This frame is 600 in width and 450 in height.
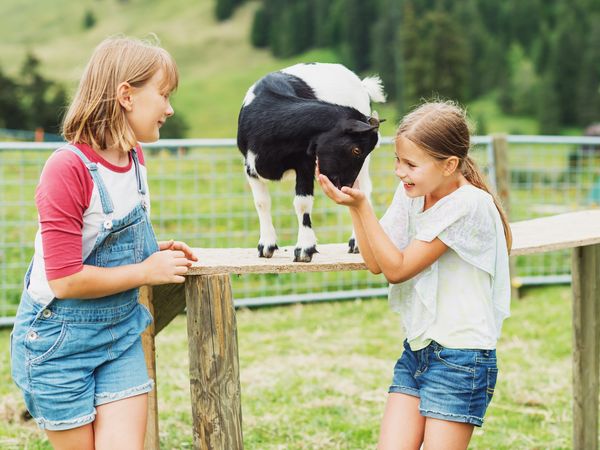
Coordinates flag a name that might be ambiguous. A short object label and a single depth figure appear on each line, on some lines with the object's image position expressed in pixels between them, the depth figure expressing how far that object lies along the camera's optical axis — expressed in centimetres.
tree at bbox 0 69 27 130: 3073
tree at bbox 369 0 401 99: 4228
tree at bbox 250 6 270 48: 4975
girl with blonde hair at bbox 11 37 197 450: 216
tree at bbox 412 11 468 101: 3825
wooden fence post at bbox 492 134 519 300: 663
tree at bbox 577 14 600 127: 3638
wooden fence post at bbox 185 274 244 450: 252
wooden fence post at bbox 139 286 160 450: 277
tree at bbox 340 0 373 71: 4619
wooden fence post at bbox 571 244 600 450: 339
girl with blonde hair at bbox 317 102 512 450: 242
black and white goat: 252
